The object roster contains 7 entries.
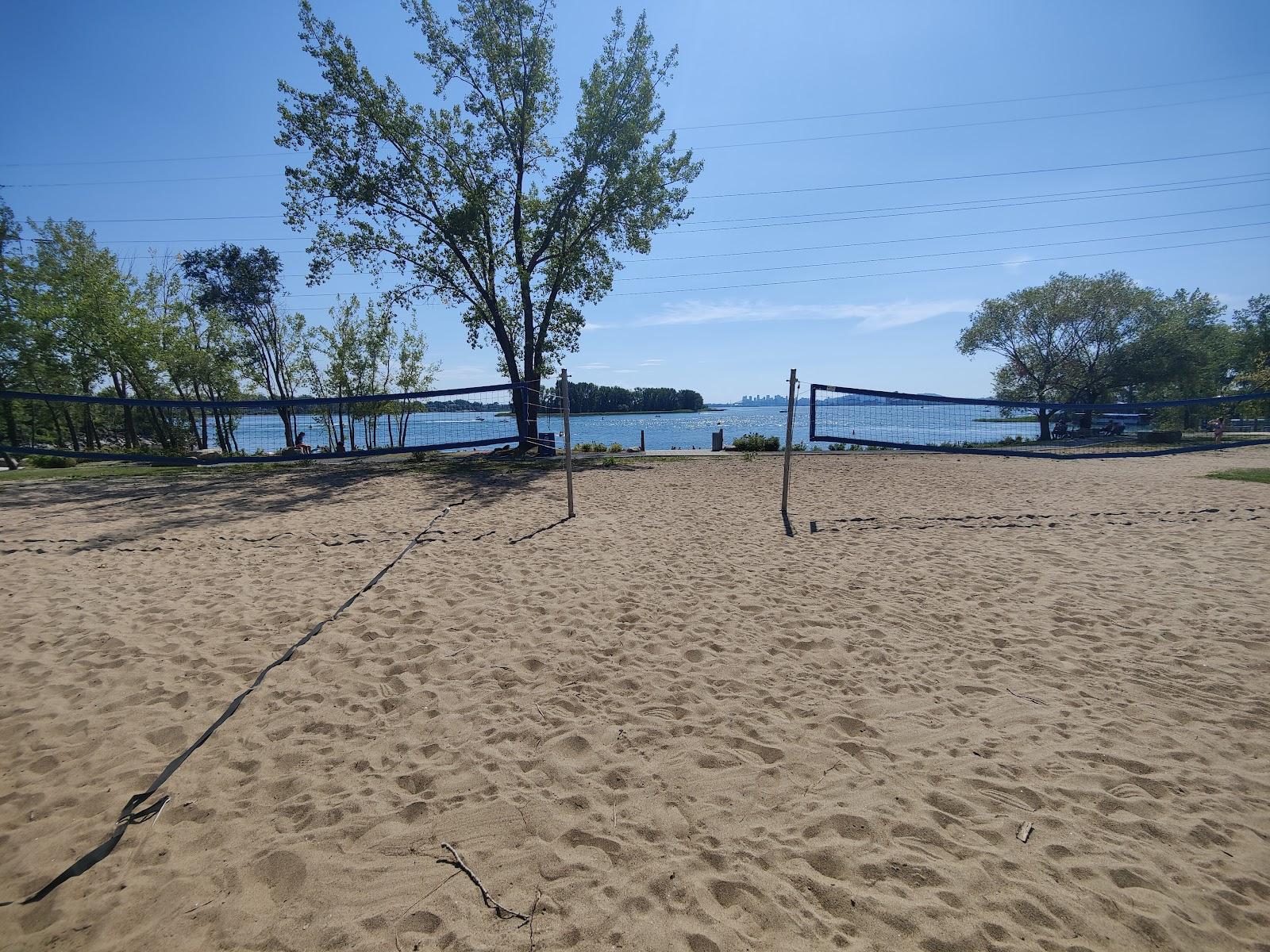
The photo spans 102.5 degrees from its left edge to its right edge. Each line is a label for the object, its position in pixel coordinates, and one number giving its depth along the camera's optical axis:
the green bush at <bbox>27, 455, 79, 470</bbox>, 16.27
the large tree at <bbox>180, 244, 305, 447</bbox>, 24.77
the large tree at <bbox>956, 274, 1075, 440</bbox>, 29.77
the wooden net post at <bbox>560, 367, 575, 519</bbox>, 7.92
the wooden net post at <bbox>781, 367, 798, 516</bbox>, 7.84
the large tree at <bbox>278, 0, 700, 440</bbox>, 15.40
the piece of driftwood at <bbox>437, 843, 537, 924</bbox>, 1.79
